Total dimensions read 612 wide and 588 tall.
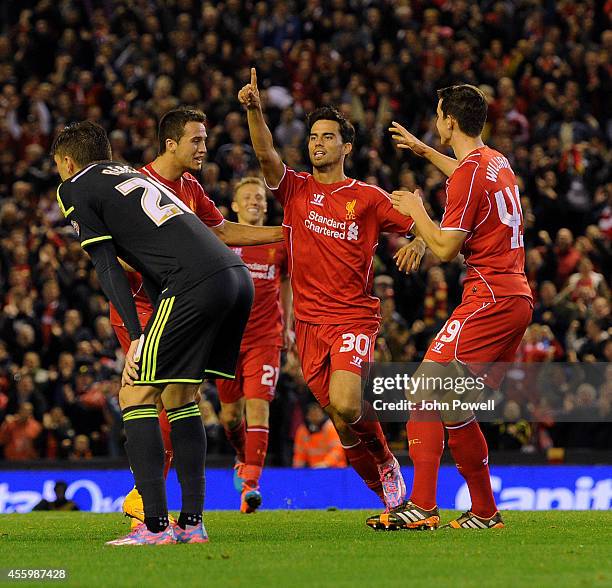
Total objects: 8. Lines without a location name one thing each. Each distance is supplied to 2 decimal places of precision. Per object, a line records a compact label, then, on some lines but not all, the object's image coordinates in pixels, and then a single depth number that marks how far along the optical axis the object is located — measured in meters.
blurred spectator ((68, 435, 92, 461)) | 31.97
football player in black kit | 14.41
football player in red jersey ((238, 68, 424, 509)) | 19.00
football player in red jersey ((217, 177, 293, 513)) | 23.80
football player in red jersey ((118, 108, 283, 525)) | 18.91
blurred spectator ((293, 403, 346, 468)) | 30.98
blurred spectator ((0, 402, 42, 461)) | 32.12
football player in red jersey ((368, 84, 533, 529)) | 16.61
